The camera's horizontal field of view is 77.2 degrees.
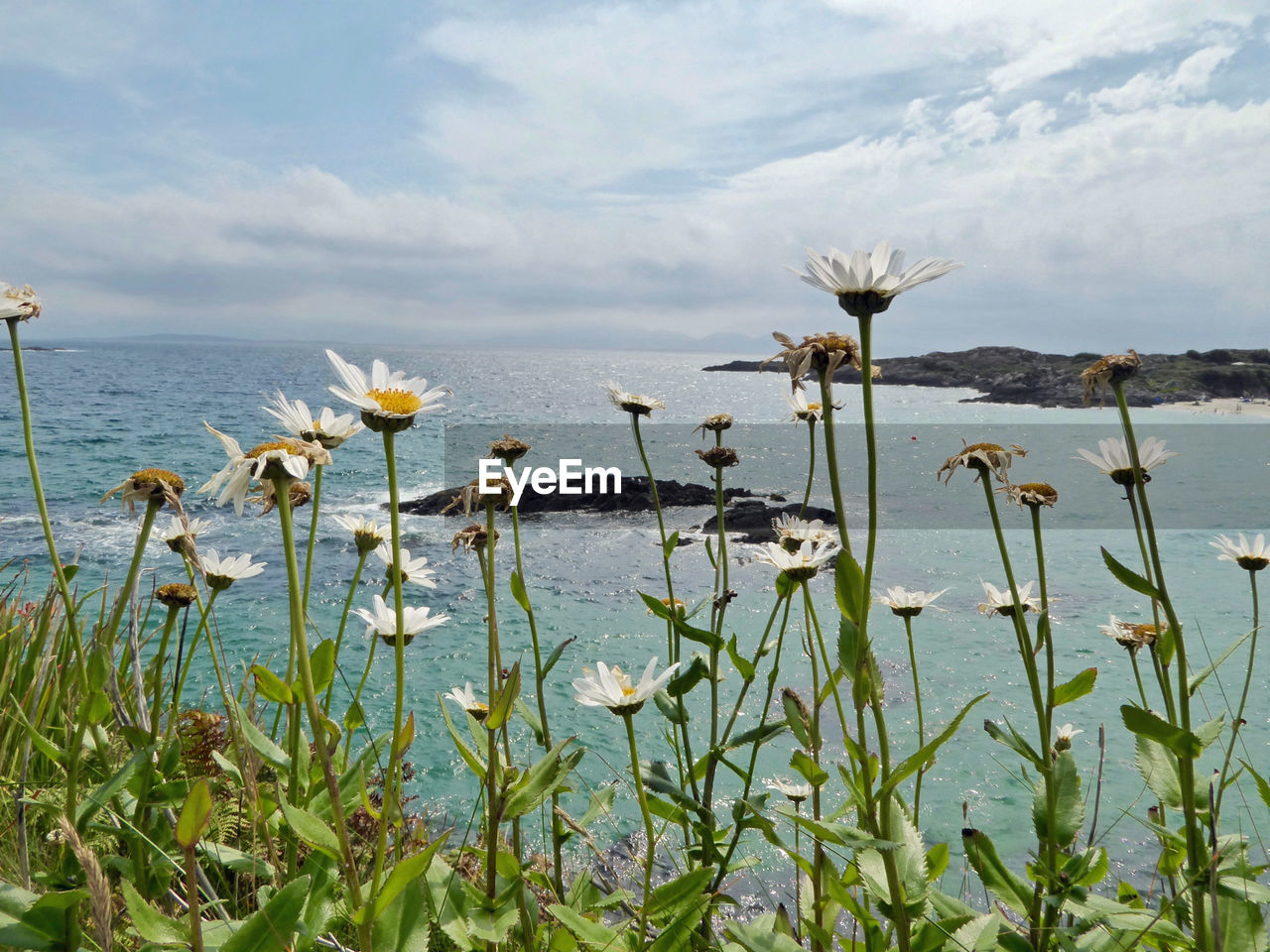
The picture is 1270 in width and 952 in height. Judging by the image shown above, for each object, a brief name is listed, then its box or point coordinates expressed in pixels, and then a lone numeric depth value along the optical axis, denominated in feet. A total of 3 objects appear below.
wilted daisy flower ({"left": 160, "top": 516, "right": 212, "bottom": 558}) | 3.70
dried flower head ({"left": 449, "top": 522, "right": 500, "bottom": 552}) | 4.10
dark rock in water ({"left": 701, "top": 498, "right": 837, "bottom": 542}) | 37.37
